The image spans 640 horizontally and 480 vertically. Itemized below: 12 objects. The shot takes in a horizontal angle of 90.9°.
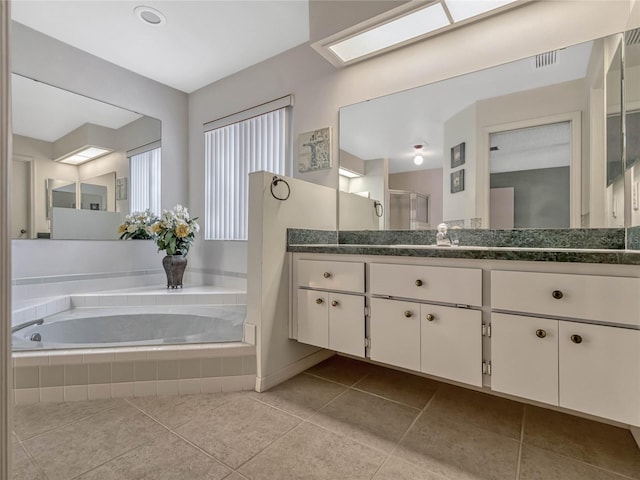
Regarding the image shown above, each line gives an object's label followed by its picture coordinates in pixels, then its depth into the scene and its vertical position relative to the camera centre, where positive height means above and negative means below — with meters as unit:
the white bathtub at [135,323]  2.12 -0.59
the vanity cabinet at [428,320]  1.36 -0.38
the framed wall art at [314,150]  2.40 +0.70
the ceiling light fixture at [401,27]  1.68 +1.24
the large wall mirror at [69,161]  2.33 +0.65
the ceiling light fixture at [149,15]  2.19 +1.60
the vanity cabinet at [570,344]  1.08 -0.40
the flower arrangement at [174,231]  2.74 +0.08
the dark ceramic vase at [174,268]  2.83 -0.25
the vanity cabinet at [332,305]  1.70 -0.38
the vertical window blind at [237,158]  2.75 +0.77
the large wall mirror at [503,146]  1.51 +0.53
